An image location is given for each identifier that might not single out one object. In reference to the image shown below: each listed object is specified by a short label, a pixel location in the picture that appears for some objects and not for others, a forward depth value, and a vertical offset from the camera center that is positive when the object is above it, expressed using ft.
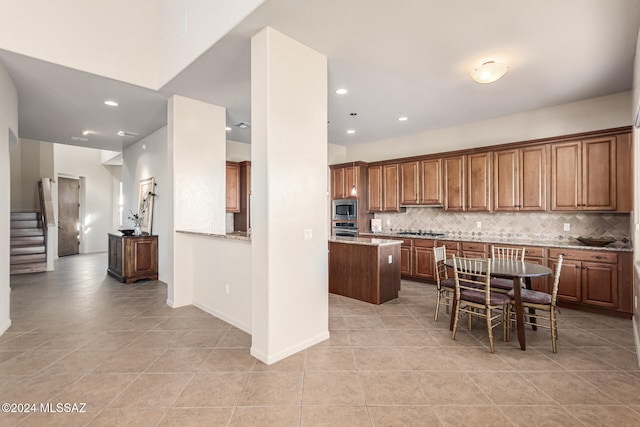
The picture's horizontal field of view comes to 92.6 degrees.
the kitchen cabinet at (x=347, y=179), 22.67 +2.60
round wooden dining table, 9.77 -1.99
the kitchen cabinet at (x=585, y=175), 13.58 +1.76
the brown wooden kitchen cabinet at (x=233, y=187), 21.77 +1.91
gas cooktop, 20.01 -1.39
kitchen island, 14.53 -2.77
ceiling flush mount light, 10.72 +4.98
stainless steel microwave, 22.63 +0.31
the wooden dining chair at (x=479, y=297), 9.91 -2.88
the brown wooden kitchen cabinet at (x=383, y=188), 21.50 +1.81
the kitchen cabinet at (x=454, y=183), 18.45 +1.81
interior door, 32.14 -0.22
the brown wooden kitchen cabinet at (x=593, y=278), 12.62 -2.81
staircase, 22.33 -2.28
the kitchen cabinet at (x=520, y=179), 15.60 +1.79
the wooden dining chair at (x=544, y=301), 9.66 -2.92
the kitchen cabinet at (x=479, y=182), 17.44 +1.81
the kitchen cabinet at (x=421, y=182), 19.48 +2.03
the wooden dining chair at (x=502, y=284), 11.45 -2.75
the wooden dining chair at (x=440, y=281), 11.89 -2.73
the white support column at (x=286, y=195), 9.04 +0.58
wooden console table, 18.63 -2.75
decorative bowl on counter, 13.83 -1.29
